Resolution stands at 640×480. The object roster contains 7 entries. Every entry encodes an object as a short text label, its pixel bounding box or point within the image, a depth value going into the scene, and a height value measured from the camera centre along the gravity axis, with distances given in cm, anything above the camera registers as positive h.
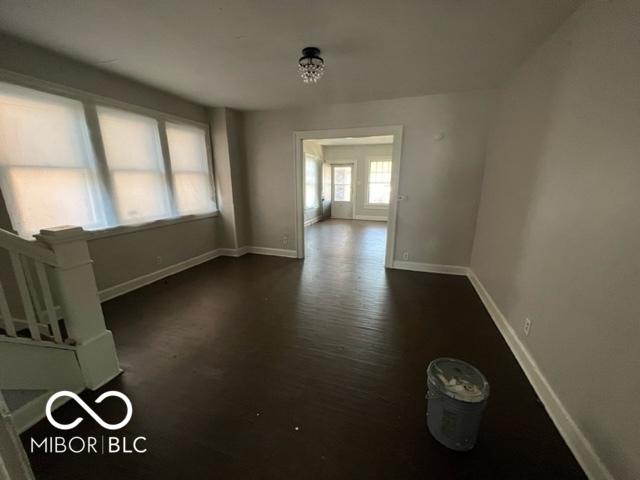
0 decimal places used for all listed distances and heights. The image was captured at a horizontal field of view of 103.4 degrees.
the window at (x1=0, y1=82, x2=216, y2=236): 214 +17
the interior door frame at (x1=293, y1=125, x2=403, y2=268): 359 +18
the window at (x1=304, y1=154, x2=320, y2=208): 727 -4
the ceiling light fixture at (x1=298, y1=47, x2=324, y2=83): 215 +101
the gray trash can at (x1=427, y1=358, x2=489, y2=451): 123 -107
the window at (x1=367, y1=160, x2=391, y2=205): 797 -4
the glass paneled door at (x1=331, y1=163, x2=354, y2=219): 854 -35
